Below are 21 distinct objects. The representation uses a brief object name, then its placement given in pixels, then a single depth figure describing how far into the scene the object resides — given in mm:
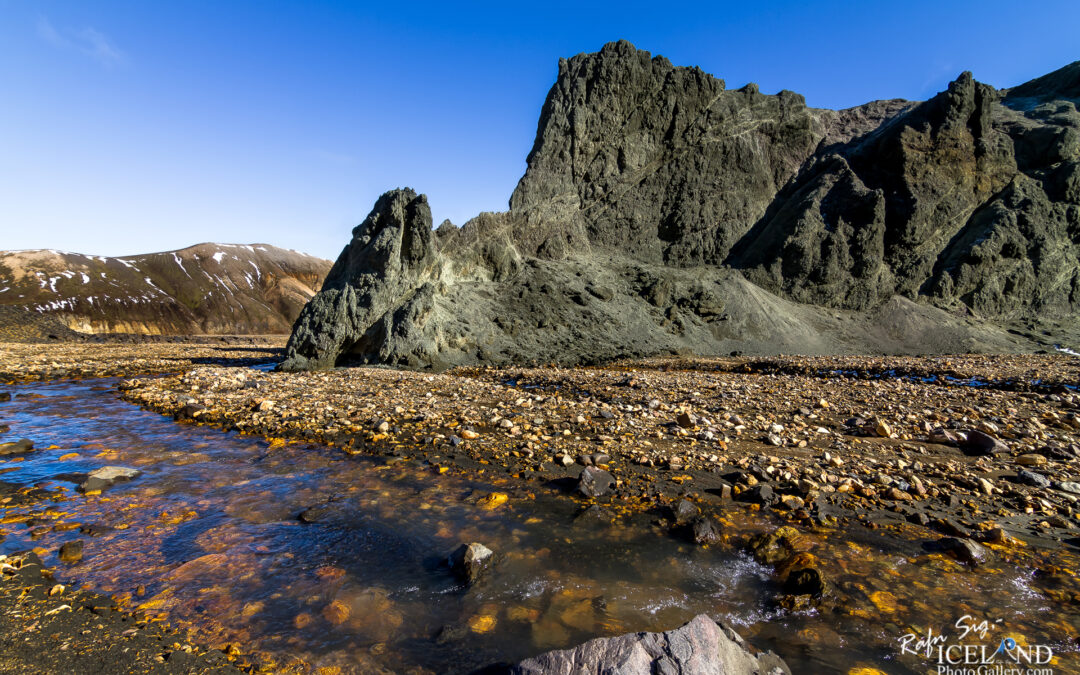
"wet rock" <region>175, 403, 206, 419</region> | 11811
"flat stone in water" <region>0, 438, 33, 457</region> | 8880
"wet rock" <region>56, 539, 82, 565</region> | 5047
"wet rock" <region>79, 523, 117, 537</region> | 5688
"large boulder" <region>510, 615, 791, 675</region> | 3178
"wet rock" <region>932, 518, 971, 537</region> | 5645
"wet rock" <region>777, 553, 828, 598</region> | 4598
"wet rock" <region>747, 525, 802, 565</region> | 5247
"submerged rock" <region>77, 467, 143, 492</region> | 7098
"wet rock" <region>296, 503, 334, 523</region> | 6274
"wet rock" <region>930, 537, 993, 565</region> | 5102
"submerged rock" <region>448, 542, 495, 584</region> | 4930
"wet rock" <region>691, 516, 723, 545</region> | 5645
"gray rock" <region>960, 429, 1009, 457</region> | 8555
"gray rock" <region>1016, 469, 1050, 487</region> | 6992
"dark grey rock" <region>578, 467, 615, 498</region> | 6993
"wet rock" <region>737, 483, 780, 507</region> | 6547
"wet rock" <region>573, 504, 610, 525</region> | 6250
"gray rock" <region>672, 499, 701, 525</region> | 6129
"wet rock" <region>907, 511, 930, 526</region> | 6020
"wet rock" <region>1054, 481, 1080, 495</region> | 6754
